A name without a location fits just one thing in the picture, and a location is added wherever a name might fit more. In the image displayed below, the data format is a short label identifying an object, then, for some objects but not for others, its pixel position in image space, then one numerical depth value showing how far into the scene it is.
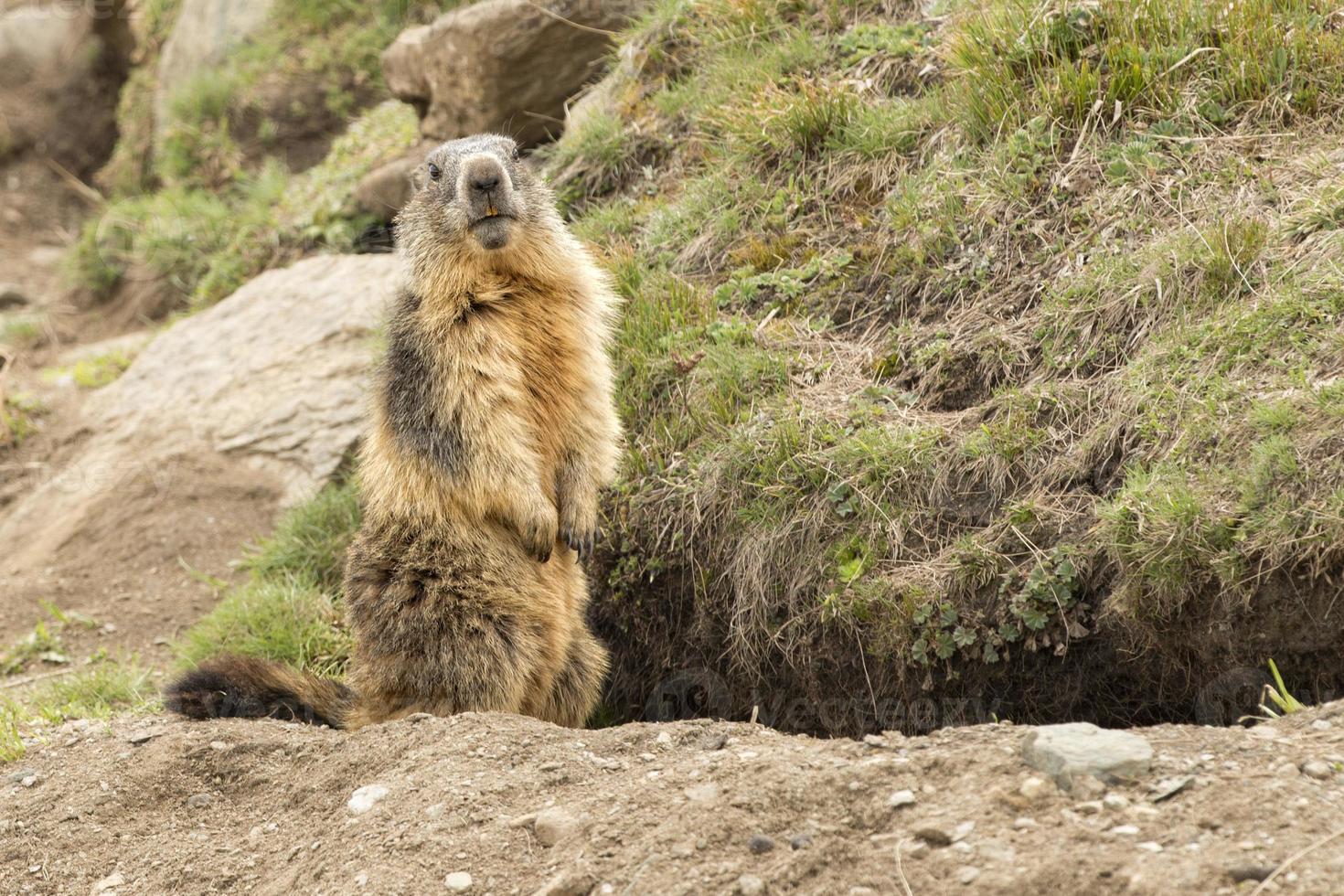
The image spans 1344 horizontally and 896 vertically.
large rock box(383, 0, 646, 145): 17.91
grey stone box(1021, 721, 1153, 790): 6.72
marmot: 10.80
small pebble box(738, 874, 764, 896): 6.50
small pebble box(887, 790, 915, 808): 6.89
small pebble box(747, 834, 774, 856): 6.83
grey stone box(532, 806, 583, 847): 7.59
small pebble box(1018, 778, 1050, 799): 6.64
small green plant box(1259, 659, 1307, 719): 7.73
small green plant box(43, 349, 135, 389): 19.84
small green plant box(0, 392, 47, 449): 18.84
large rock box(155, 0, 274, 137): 24.03
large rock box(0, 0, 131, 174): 27.64
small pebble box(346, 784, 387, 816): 8.62
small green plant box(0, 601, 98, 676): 14.41
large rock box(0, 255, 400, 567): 16.20
